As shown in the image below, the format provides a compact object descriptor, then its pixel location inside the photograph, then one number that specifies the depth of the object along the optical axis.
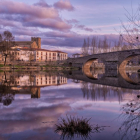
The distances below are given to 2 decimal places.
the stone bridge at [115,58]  38.19
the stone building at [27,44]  93.02
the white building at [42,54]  77.06
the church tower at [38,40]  109.07
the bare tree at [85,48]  69.94
